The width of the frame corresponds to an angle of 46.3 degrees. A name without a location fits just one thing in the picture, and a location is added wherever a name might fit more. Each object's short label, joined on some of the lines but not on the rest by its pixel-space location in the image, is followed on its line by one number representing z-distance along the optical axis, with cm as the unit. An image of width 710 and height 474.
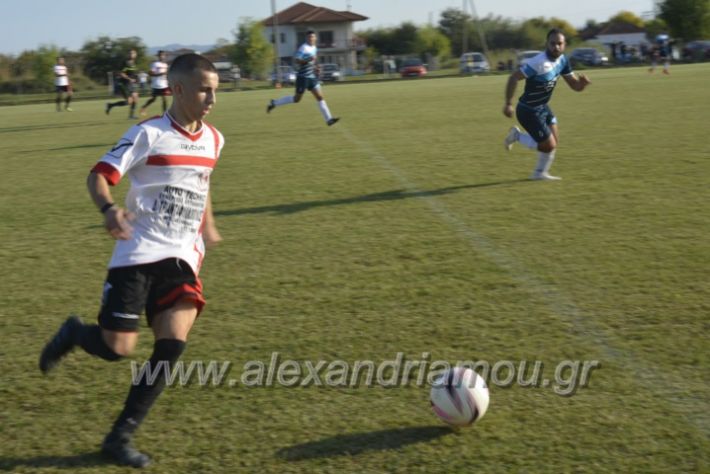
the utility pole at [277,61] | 4947
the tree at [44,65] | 6269
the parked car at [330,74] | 5575
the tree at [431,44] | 8998
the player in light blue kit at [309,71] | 1719
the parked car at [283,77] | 5591
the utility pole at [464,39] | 9099
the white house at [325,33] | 9656
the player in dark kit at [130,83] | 2178
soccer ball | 347
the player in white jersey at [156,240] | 343
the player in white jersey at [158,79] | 2217
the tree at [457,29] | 9534
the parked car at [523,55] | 5282
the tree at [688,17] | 7256
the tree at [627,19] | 11719
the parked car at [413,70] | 5650
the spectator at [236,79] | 5565
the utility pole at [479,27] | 7687
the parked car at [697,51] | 5588
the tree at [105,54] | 7375
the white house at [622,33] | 10350
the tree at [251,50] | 7262
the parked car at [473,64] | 5662
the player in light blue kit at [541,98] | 967
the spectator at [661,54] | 4040
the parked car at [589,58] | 5566
